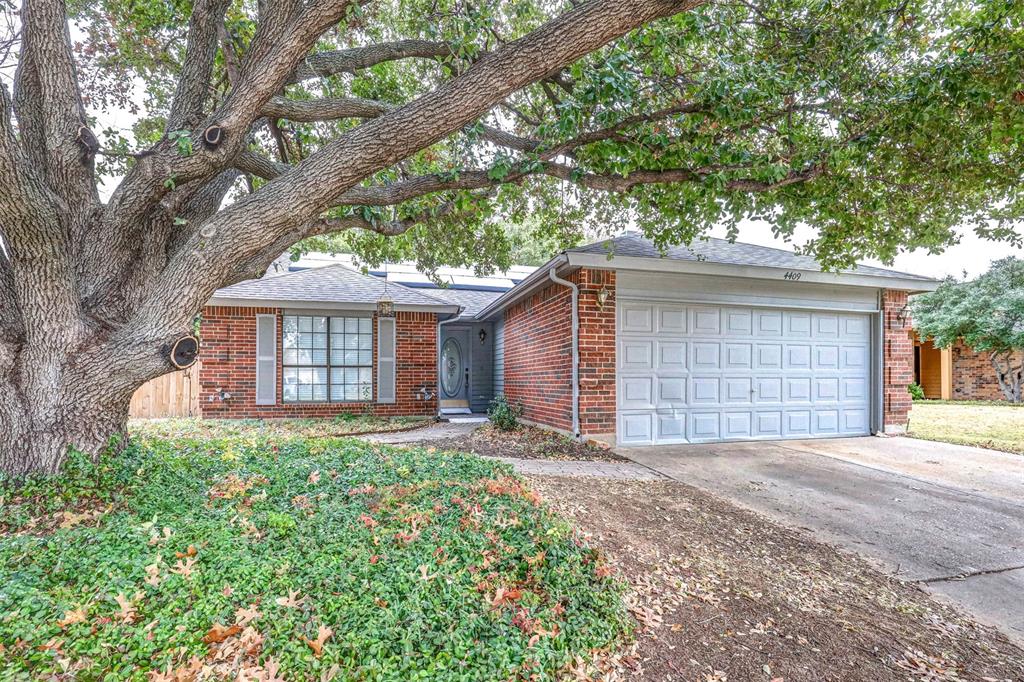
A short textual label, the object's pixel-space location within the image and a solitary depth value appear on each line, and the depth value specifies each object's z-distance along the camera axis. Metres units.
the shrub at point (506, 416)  9.12
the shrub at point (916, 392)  16.91
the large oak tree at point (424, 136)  3.43
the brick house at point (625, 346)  7.16
